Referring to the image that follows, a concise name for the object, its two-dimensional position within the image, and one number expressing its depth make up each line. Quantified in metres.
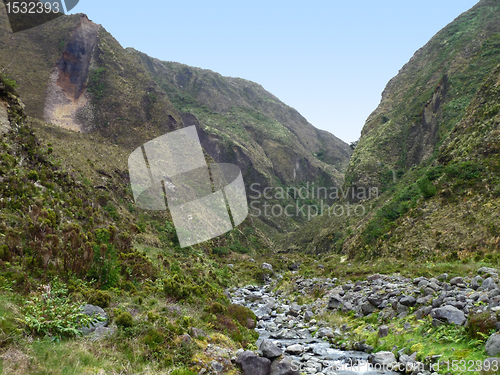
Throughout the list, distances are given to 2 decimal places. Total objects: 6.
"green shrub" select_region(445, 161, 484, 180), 26.09
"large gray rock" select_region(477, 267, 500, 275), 13.62
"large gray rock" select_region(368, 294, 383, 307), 14.79
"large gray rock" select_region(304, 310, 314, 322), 17.07
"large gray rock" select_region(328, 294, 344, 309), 17.14
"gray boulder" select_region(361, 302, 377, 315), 14.62
